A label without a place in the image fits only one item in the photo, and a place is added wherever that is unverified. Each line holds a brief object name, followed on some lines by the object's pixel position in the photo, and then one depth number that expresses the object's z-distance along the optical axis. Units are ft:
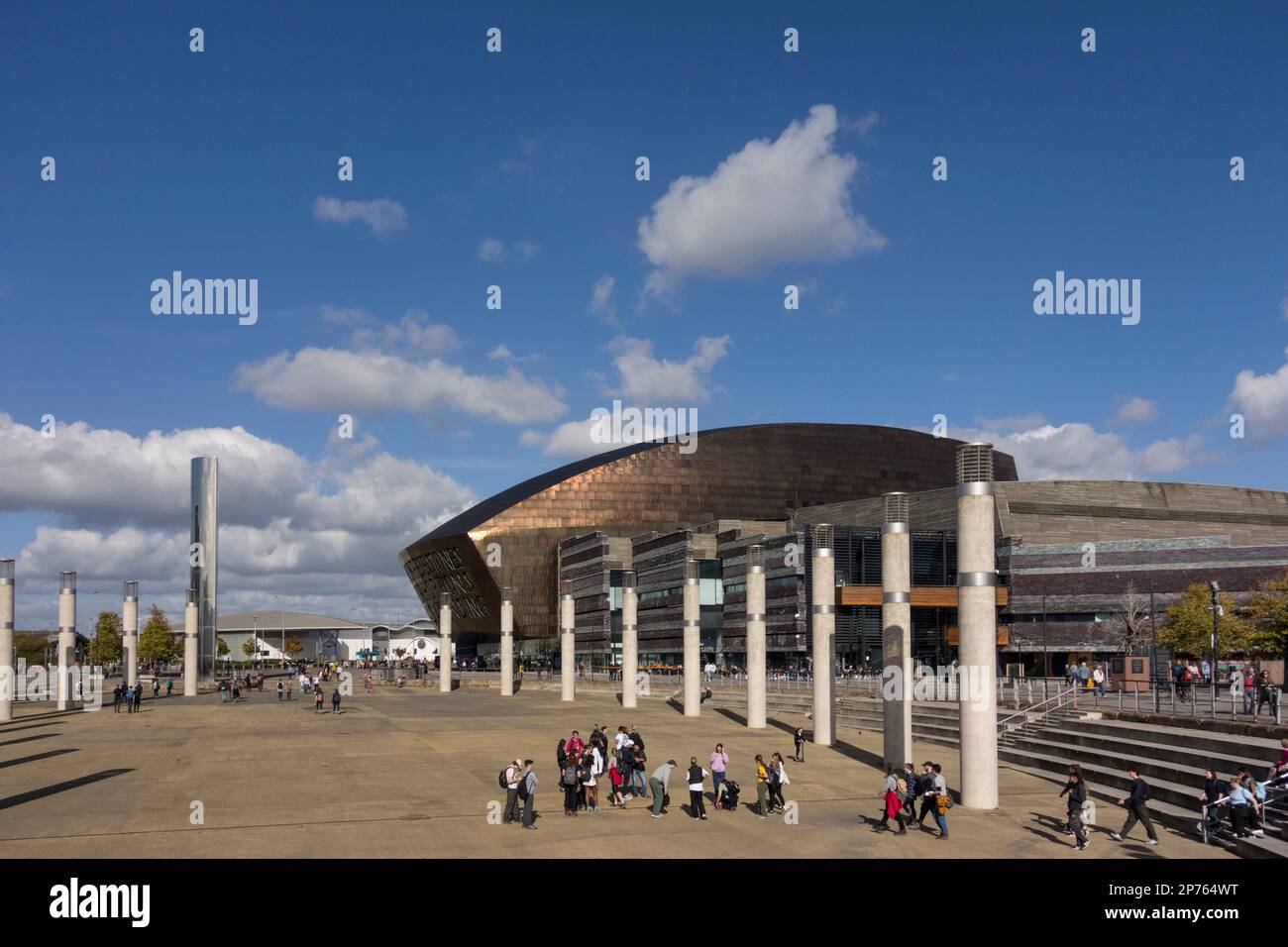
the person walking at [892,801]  66.85
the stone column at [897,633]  92.68
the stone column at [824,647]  118.42
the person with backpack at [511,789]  69.05
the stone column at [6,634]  143.33
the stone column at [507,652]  217.77
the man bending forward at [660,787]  73.61
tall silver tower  350.02
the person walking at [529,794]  67.26
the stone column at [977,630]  74.69
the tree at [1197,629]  169.17
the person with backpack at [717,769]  77.93
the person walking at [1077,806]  61.57
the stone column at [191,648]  231.30
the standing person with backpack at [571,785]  73.82
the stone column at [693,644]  149.48
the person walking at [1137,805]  61.11
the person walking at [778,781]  75.66
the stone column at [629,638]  167.07
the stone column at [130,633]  228.22
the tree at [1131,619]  233.14
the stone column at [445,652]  232.32
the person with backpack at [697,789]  72.79
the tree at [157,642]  369.91
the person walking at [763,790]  73.92
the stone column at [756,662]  133.39
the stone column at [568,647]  197.77
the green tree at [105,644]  370.32
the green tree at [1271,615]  140.87
